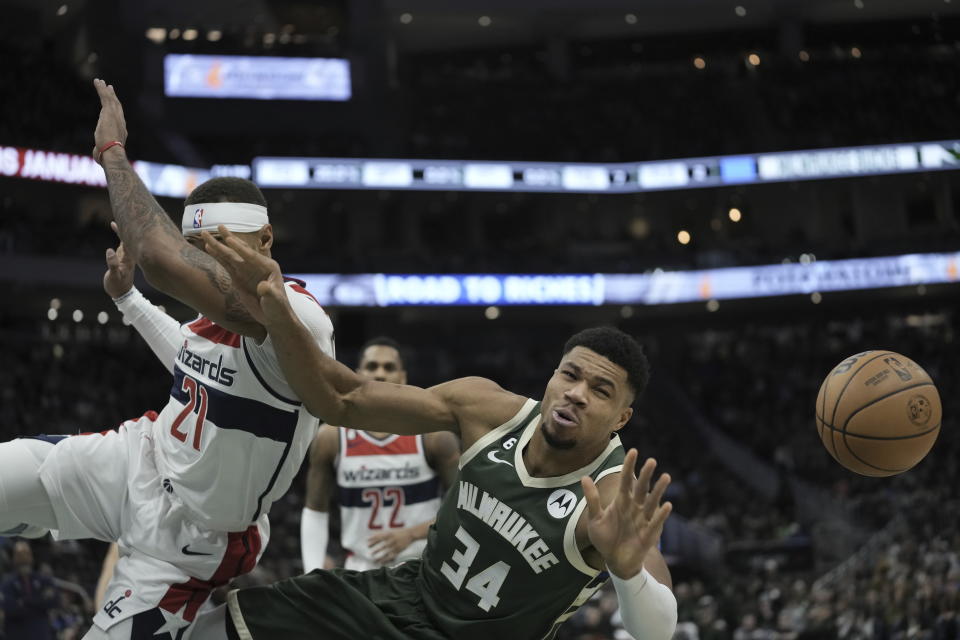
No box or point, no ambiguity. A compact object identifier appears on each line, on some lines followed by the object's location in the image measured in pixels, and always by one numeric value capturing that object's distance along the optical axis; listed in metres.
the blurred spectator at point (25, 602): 8.52
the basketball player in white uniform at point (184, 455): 3.95
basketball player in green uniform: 3.77
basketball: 5.44
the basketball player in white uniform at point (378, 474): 6.92
